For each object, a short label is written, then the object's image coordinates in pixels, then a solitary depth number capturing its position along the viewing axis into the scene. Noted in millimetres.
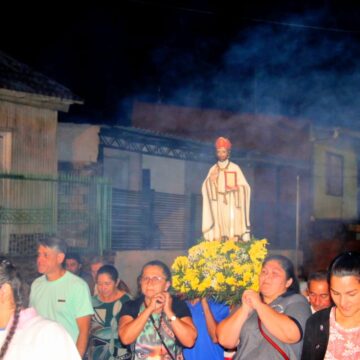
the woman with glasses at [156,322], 5234
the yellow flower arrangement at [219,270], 5879
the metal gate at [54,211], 12133
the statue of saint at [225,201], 7121
